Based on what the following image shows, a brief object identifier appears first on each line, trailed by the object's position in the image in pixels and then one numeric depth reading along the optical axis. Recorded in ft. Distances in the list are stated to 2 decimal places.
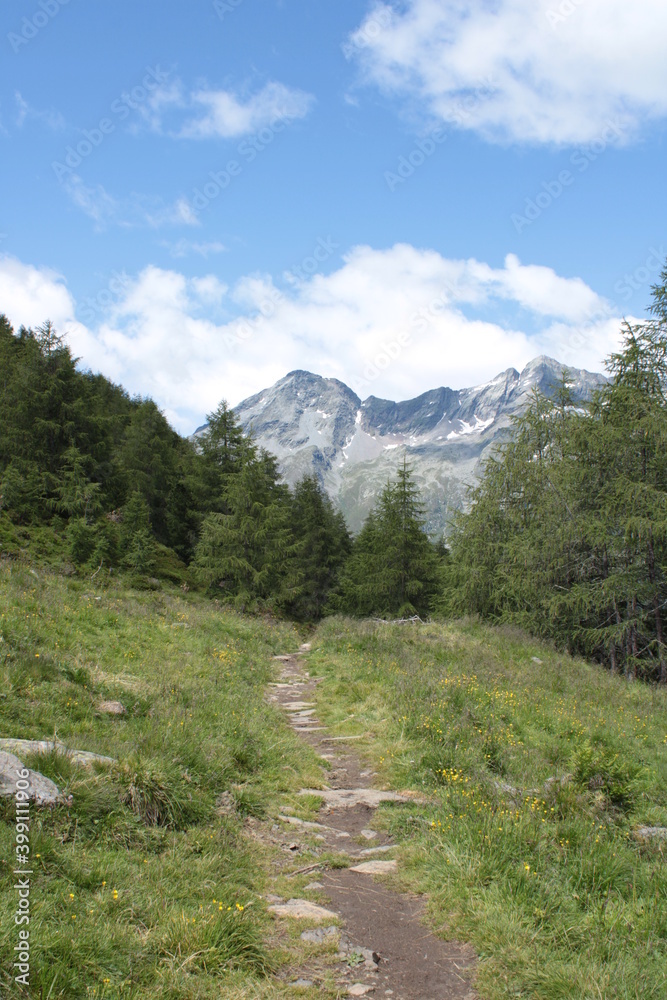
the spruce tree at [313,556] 138.00
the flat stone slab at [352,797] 22.26
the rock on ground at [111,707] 22.72
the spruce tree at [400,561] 117.39
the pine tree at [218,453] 127.13
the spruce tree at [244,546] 97.40
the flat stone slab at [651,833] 18.90
